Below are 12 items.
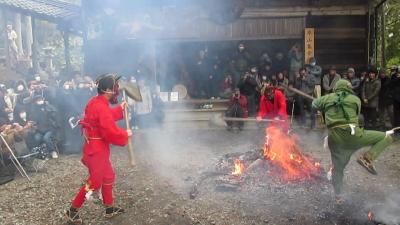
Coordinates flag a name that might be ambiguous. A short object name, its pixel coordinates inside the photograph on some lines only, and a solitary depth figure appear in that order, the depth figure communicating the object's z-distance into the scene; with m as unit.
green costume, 6.62
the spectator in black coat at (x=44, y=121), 10.54
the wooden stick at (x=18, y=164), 8.74
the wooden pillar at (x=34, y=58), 18.35
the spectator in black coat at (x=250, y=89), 14.15
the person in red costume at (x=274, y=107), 8.79
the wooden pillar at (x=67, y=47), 16.28
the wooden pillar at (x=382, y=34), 15.45
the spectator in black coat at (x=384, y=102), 12.92
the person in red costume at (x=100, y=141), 6.17
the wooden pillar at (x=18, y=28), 22.45
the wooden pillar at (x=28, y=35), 24.39
